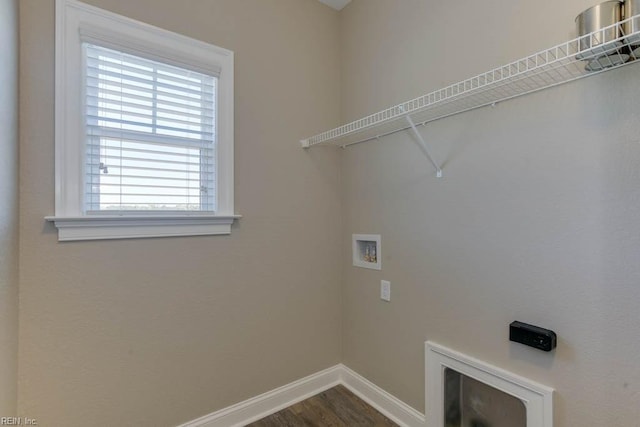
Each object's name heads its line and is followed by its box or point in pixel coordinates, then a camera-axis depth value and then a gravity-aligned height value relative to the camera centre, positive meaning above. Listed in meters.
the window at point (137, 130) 1.41 +0.44
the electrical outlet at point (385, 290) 1.95 -0.49
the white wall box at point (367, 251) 2.03 -0.26
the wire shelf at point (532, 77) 1.00 +0.54
